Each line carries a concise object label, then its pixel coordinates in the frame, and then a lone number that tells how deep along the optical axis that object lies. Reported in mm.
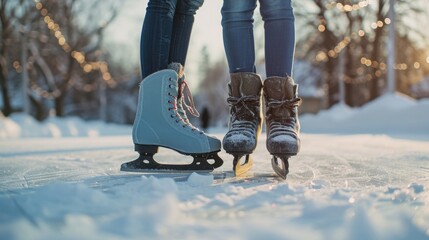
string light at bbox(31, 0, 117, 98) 10731
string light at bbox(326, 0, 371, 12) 8422
